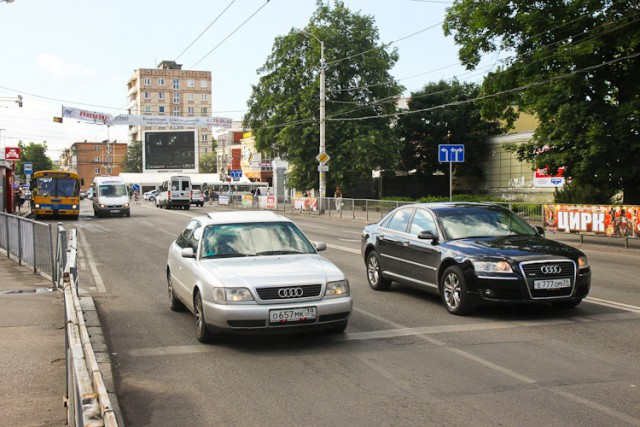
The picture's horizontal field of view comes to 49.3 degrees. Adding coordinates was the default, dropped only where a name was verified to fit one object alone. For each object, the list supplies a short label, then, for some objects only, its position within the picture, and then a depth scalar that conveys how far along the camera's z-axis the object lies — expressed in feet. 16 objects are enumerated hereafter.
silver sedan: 23.71
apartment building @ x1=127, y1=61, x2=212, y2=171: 445.78
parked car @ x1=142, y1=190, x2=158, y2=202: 307.29
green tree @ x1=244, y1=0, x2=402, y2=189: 159.63
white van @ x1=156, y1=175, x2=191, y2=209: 182.91
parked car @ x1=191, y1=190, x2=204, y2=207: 214.57
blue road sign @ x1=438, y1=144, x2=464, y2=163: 92.09
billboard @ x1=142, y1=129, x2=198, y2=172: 320.91
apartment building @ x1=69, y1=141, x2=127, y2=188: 547.49
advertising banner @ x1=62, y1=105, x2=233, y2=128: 165.89
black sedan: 28.78
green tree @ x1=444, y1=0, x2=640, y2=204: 72.90
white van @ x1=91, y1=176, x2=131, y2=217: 131.75
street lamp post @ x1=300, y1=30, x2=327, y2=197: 141.69
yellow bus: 125.18
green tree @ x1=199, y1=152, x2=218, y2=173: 446.60
